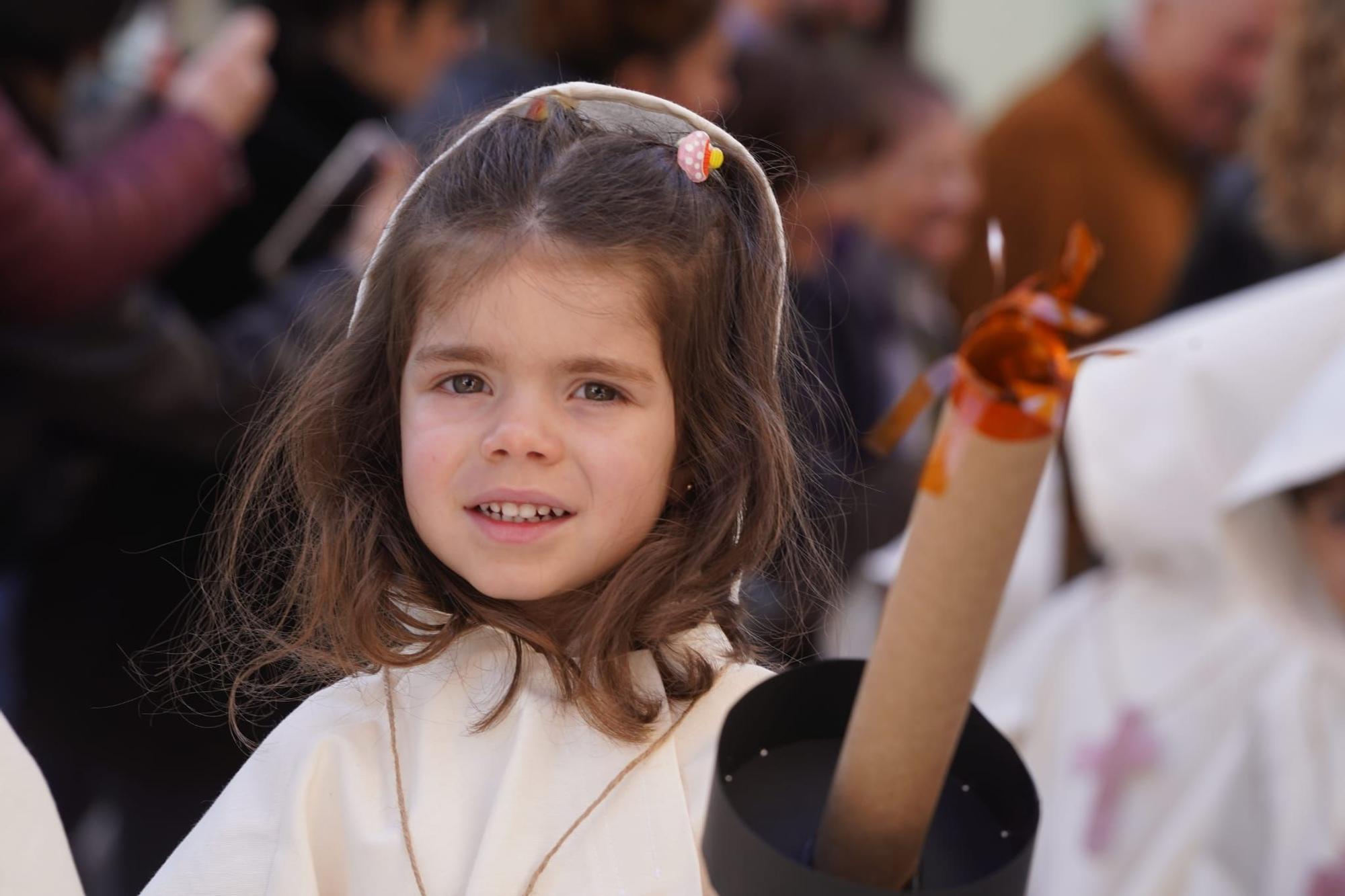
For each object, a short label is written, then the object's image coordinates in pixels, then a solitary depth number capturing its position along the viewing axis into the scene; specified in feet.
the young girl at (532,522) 6.89
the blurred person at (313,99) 15.43
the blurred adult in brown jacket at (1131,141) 20.61
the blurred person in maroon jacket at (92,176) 11.73
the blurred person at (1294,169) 14.71
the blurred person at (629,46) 14.89
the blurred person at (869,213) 16.49
